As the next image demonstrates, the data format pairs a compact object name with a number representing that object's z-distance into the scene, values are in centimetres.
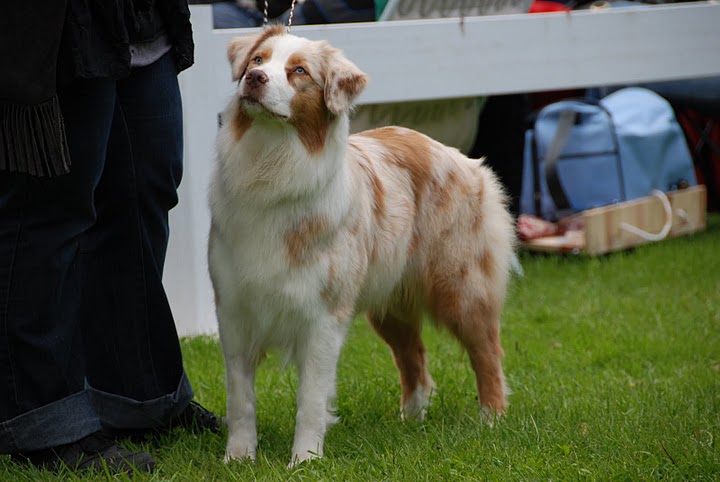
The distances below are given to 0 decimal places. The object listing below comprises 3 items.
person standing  497
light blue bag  1306
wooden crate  1240
